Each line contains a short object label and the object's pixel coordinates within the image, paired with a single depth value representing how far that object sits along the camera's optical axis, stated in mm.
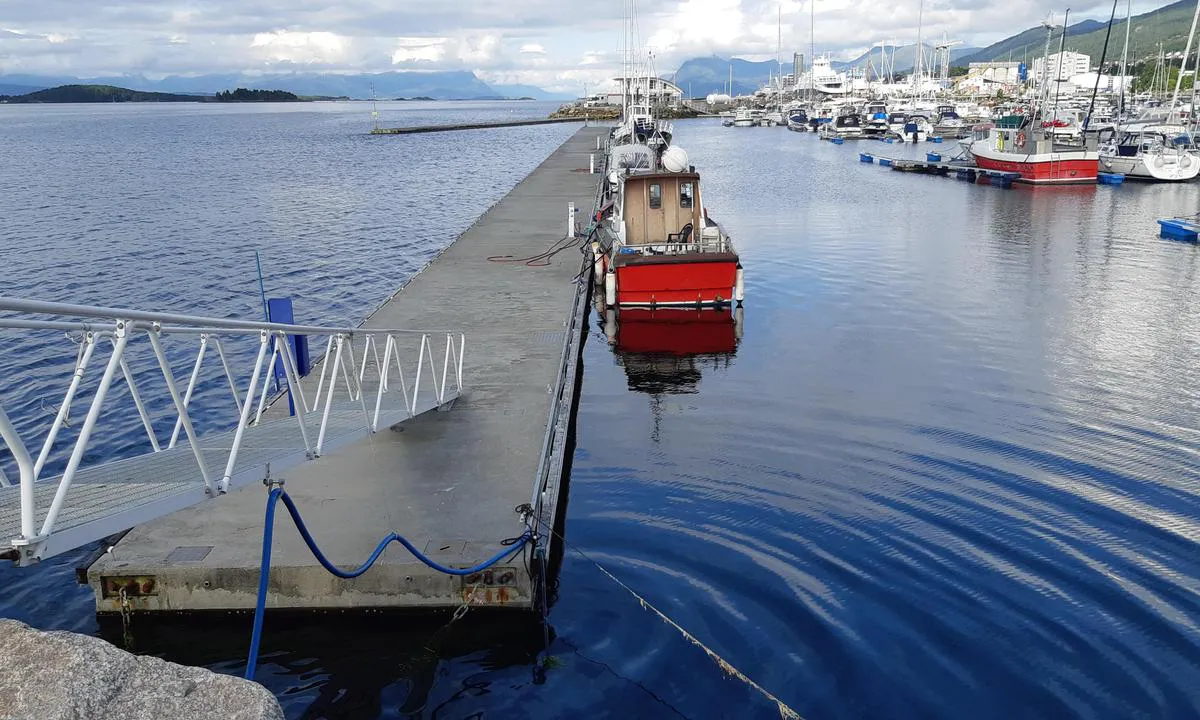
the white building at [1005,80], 181125
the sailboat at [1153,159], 51219
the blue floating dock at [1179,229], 32406
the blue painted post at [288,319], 11875
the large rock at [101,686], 4410
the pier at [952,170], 52531
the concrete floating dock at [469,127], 115750
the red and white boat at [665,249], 22141
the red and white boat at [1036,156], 50938
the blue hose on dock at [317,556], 6238
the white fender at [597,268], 24266
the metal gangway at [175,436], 4875
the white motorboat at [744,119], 132375
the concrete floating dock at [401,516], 8586
